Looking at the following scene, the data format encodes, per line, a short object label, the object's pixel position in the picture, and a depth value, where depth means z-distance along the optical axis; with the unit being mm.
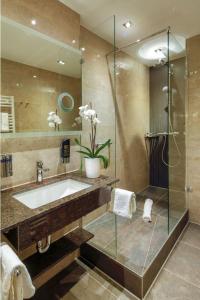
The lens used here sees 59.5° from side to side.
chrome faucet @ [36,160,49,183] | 1449
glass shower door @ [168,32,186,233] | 2312
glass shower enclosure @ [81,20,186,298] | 1904
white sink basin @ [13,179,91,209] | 1258
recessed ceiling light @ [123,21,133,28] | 1906
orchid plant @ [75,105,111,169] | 1655
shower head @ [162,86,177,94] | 2378
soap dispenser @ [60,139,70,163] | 1649
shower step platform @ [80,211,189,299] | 1358
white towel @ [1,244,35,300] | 679
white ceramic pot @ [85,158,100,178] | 1581
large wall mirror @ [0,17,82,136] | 1252
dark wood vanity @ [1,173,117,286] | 896
